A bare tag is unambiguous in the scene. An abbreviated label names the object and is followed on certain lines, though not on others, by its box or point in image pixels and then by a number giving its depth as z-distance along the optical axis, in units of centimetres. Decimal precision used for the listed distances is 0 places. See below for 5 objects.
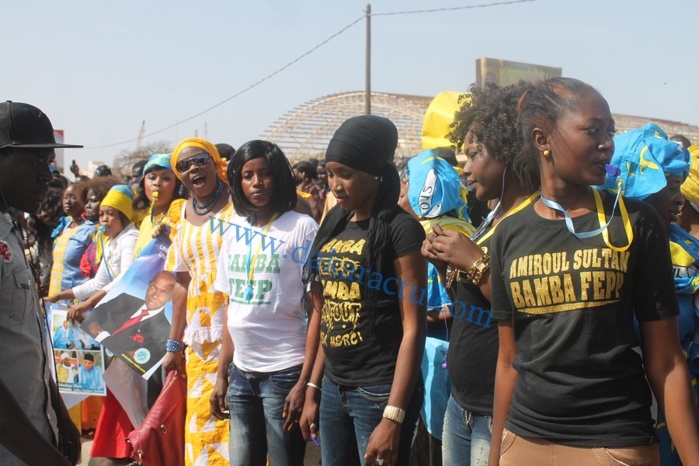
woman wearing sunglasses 446
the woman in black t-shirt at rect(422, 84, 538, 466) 273
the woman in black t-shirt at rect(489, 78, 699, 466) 208
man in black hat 251
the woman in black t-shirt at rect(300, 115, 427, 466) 312
